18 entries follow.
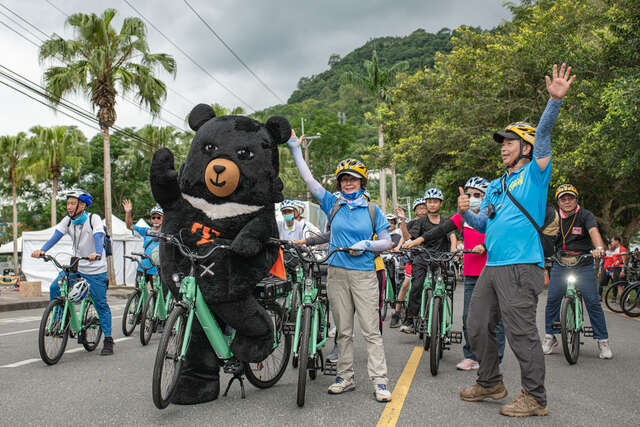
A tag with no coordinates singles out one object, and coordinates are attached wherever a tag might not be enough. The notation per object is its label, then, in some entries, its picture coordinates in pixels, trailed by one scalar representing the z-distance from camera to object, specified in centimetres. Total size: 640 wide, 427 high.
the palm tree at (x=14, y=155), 2744
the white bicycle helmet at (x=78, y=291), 639
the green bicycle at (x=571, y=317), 623
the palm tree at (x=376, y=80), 3350
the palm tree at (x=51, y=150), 2631
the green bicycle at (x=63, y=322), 602
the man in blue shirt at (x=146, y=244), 751
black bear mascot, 457
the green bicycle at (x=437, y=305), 553
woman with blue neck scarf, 473
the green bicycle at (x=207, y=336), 397
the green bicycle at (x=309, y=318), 436
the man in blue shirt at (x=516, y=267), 417
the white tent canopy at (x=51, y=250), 1930
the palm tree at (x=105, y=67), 1708
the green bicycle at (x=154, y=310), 754
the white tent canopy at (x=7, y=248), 3085
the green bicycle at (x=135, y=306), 823
